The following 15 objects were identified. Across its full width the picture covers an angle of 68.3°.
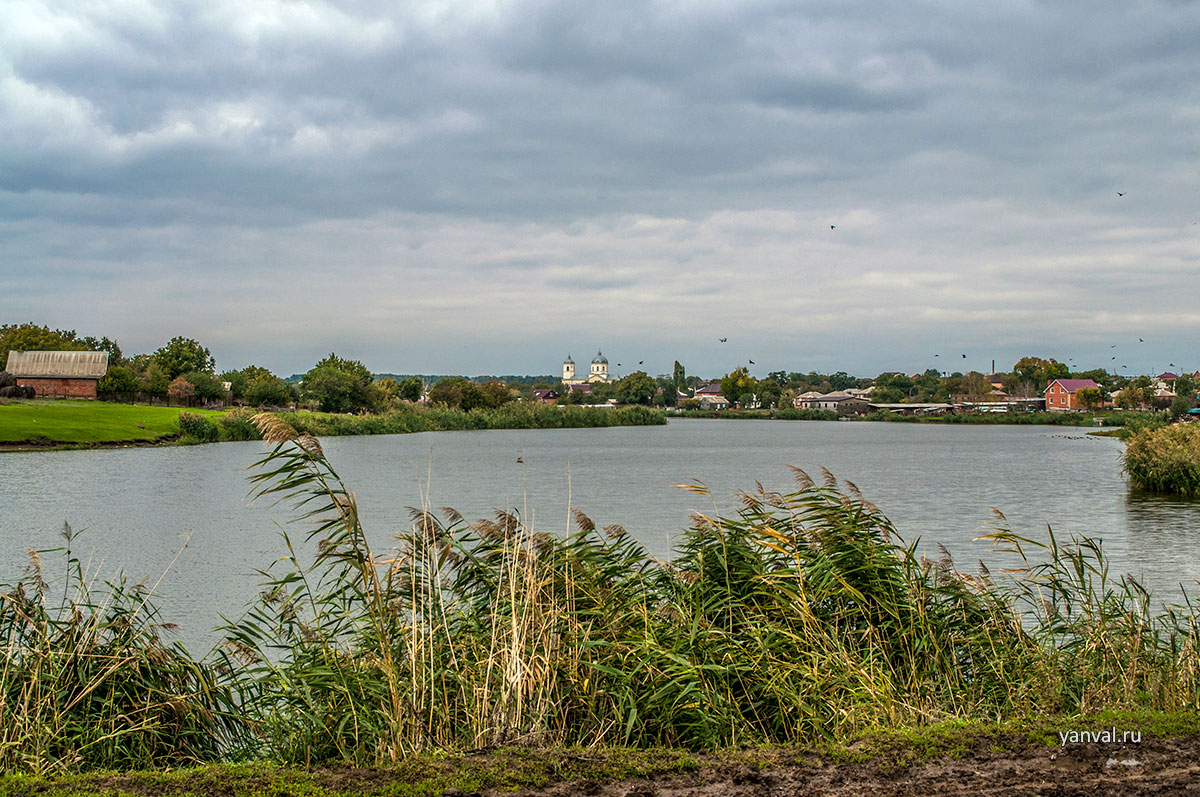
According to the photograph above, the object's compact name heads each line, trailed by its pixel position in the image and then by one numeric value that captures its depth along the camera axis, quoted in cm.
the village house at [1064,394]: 14900
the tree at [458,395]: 10844
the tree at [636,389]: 17590
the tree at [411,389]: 11950
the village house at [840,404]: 17912
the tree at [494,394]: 10969
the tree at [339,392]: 10006
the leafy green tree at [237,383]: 11092
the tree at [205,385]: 9275
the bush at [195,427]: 6356
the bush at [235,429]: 6769
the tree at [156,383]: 8975
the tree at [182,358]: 10569
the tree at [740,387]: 19525
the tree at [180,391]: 9075
